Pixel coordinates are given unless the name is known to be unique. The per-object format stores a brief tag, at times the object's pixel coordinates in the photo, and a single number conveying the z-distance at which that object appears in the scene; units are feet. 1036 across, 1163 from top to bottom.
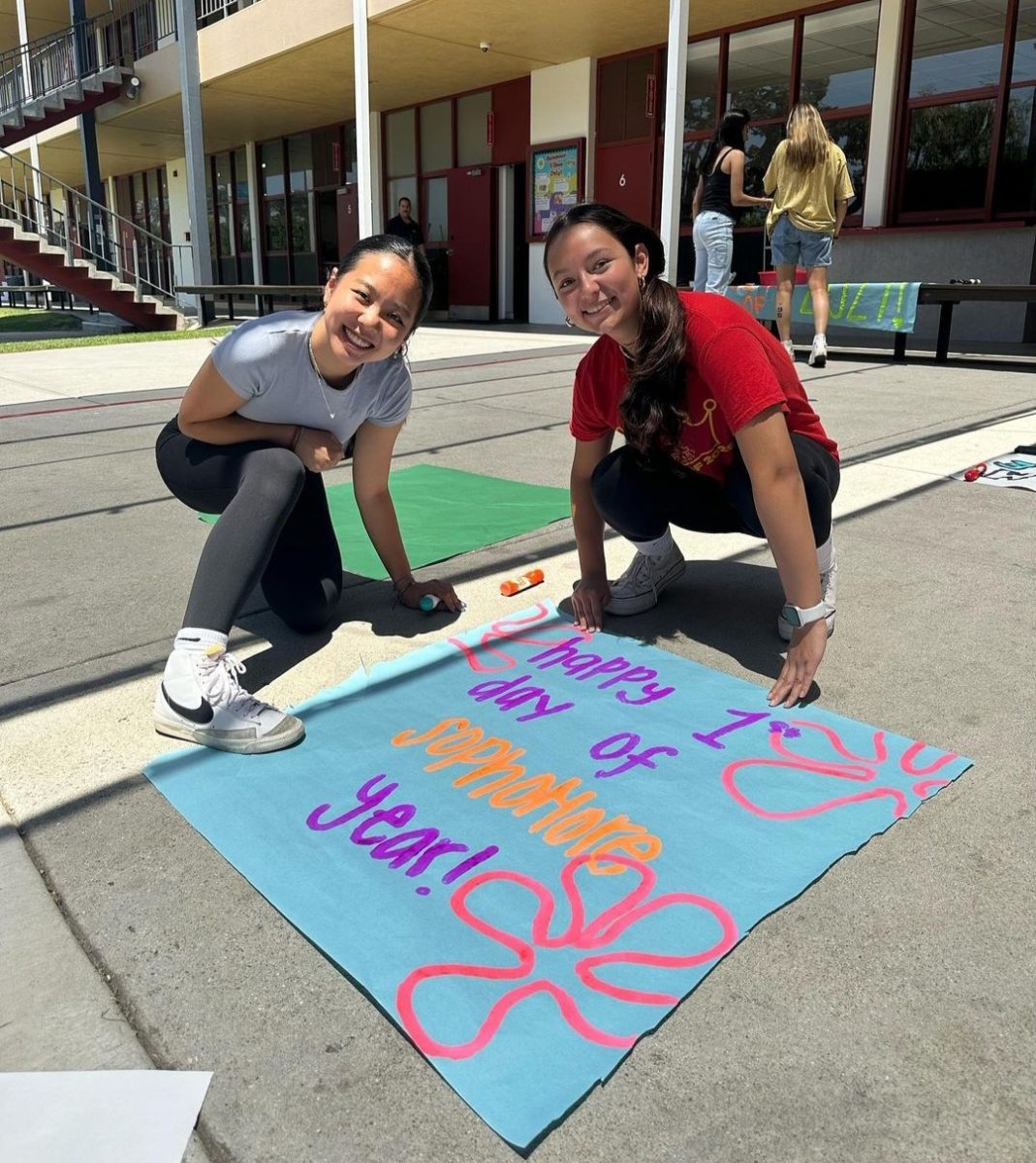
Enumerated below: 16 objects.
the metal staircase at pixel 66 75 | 51.49
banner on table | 24.35
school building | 32.35
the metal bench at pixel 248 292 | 33.86
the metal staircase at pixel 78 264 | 43.29
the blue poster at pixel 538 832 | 4.17
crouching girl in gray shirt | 6.50
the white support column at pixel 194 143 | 44.34
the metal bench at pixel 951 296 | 22.63
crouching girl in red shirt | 6.58
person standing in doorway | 40.83
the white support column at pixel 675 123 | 29.43
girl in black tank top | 23.56
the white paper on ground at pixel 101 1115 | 3.53
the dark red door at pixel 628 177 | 40.37
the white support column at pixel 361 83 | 34.99
